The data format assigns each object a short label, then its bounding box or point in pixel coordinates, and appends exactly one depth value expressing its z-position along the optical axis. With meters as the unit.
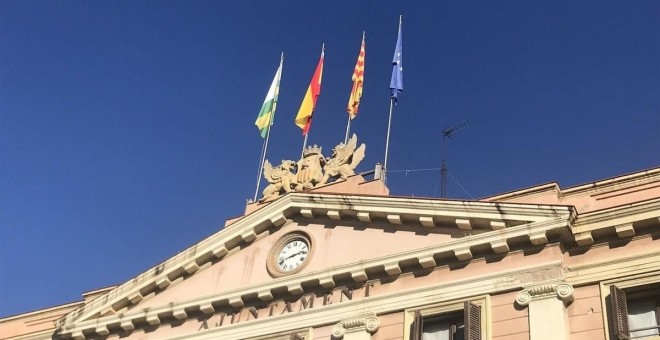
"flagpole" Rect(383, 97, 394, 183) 25.45
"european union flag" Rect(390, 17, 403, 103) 29.81
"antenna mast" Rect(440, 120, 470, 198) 29.50
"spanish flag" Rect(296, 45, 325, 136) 30.71
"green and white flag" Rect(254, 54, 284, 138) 32.69
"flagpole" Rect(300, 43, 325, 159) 29.29
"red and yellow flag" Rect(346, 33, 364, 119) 29.73
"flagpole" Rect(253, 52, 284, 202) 28.75
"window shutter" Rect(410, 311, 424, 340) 20.81
